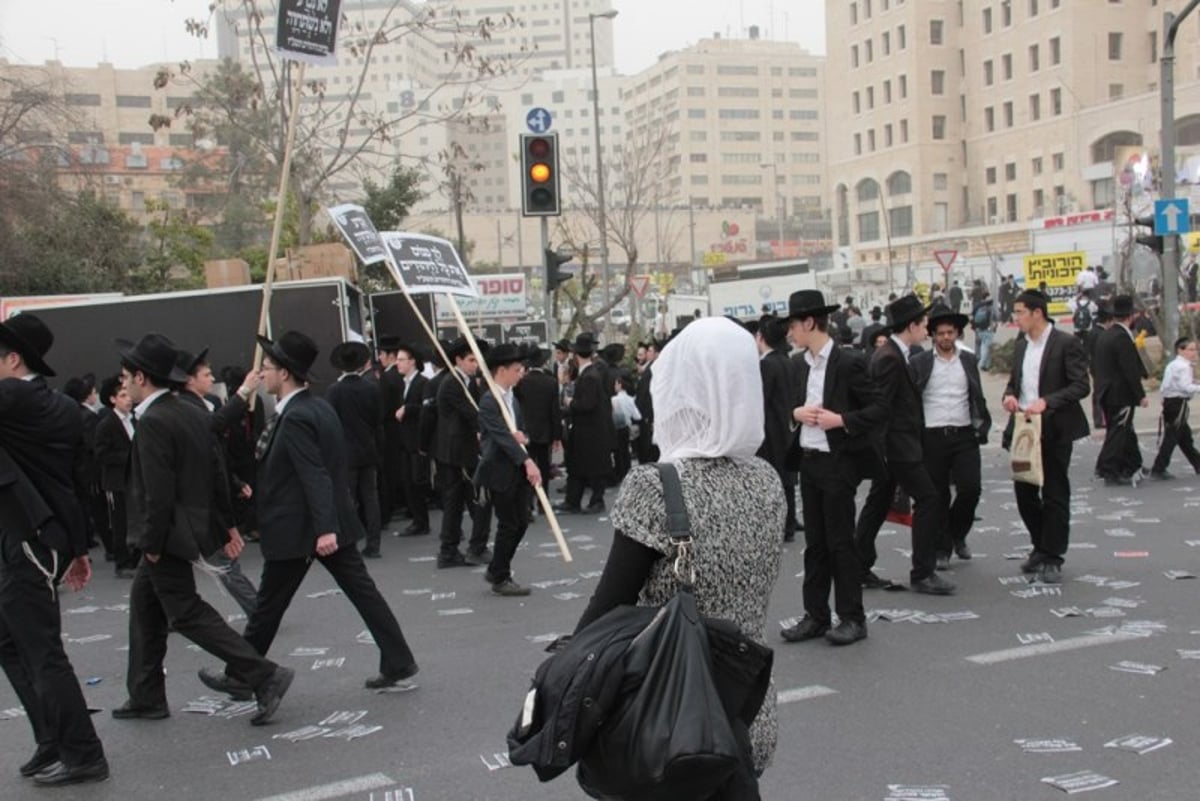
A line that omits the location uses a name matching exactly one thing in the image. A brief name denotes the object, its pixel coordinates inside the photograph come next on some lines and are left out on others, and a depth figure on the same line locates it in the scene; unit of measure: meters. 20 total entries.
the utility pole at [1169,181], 19.17
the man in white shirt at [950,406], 8.71
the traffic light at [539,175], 15.25
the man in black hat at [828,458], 6.96
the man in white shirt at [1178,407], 13.18
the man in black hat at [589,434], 13.37
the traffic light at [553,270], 15.80
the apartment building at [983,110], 76.06
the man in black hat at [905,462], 8.09
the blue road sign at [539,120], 15.77
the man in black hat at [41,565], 5.06
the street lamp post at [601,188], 31.99
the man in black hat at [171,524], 5.78
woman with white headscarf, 2.88
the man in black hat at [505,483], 9.02
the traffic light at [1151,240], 19.08
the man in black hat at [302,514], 6.21
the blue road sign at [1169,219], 18.73
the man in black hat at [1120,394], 12.80
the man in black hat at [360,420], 10.87
